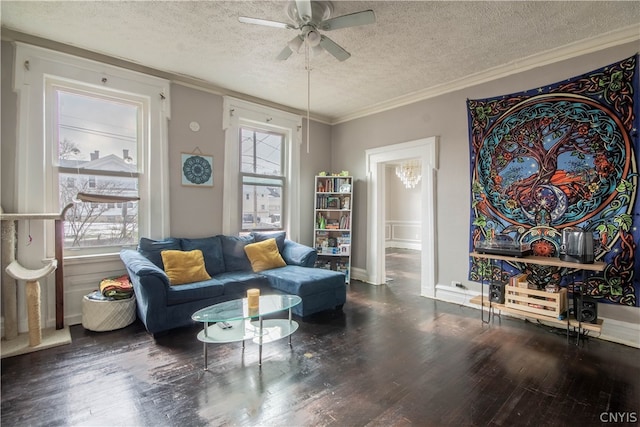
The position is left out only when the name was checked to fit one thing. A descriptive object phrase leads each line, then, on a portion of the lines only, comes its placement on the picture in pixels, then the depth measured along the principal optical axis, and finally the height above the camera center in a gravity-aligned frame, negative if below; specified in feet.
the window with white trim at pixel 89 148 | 9.89 +2.20
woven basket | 9.93 -3.37
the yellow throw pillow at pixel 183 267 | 10.95 -2.07
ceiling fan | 7.33 +4.57
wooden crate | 9.51 -2.94
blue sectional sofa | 9.58 -2.60
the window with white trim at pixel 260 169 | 14.42 +2.07
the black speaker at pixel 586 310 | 9.18 -3.01
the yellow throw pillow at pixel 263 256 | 13.26 -2.02
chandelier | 25.93 +3.12
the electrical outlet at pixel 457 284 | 12.94 -3.18
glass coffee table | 7.94 -3.32
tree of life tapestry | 9.31 +1.15
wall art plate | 13.08 +1.71
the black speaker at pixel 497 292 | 11.03 -2.99
